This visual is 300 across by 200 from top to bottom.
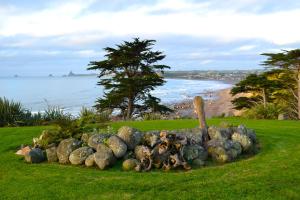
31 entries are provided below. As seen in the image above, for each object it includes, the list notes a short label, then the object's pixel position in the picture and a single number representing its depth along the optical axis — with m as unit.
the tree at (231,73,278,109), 25.11
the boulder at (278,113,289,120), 19.54
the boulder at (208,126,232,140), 10.09
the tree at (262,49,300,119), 21.94
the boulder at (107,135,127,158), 9.01
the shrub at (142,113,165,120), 20.70
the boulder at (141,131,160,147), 9.23
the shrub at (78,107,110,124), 10.80
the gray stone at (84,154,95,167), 8.88
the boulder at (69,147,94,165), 9.03
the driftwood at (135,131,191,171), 8.68
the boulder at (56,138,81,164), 9.22
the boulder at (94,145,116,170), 8.69
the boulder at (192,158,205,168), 8.95
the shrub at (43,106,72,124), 16.61
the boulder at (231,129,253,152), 10.03
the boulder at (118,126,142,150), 9.34
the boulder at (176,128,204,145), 9.66
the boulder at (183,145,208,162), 9.11
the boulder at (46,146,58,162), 9.39
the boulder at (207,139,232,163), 9.22
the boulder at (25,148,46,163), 9.31
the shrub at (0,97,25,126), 16.44
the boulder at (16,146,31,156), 9.97
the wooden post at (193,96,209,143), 10.89
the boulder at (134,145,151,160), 8.87
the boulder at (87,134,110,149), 9.36
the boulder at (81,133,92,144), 9.81
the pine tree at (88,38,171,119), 25.42
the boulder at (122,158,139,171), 8.64
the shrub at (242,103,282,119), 20.12
